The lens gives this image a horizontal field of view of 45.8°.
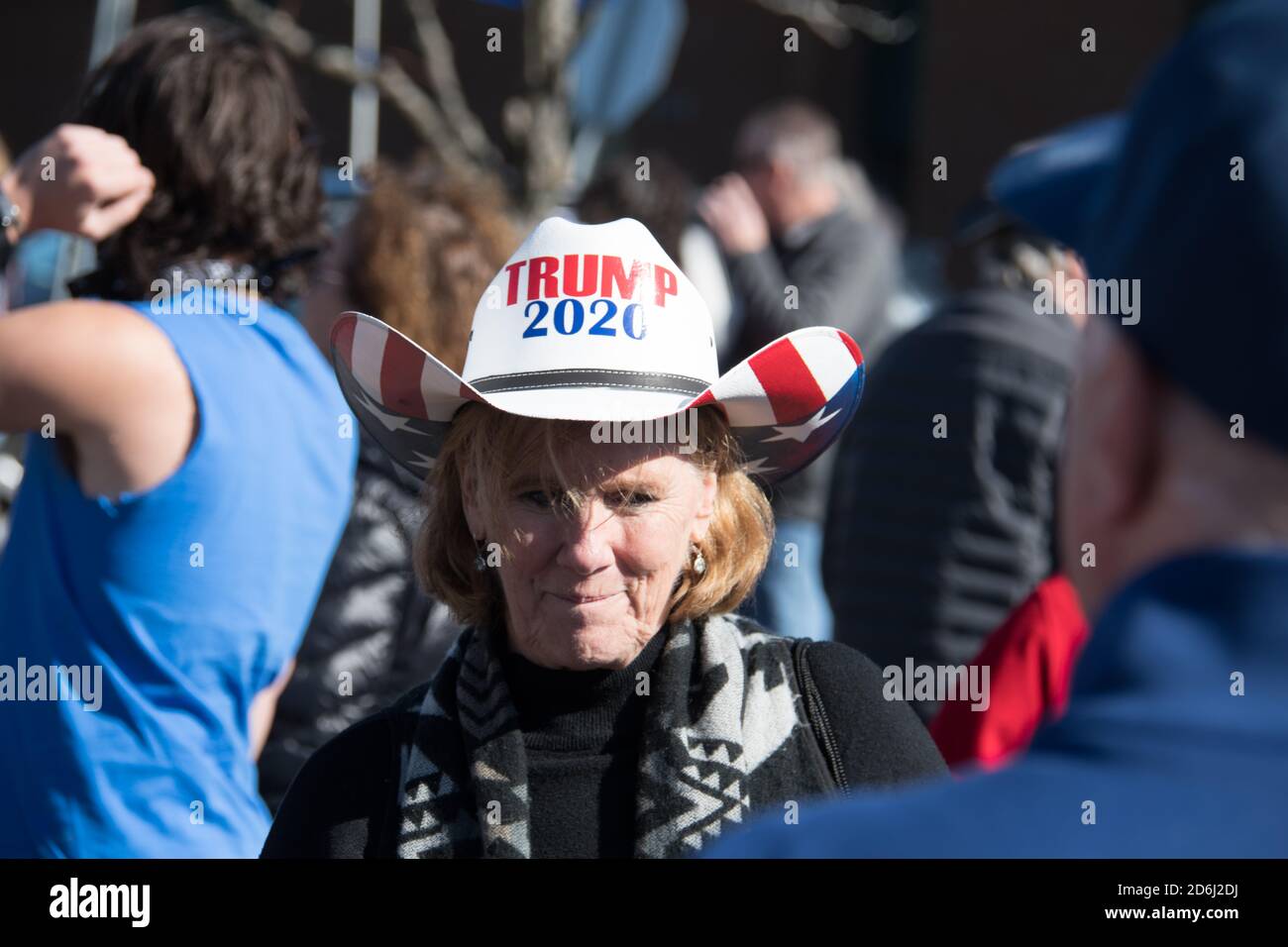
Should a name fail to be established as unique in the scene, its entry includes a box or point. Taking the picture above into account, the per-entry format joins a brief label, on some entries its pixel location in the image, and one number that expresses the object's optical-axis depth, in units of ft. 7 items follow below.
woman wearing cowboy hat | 6.49
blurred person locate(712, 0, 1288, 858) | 2.57
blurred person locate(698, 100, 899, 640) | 16.40
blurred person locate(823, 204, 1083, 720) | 10.18
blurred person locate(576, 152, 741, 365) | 15.01
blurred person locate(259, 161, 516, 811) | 9.88
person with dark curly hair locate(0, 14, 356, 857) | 7.29
